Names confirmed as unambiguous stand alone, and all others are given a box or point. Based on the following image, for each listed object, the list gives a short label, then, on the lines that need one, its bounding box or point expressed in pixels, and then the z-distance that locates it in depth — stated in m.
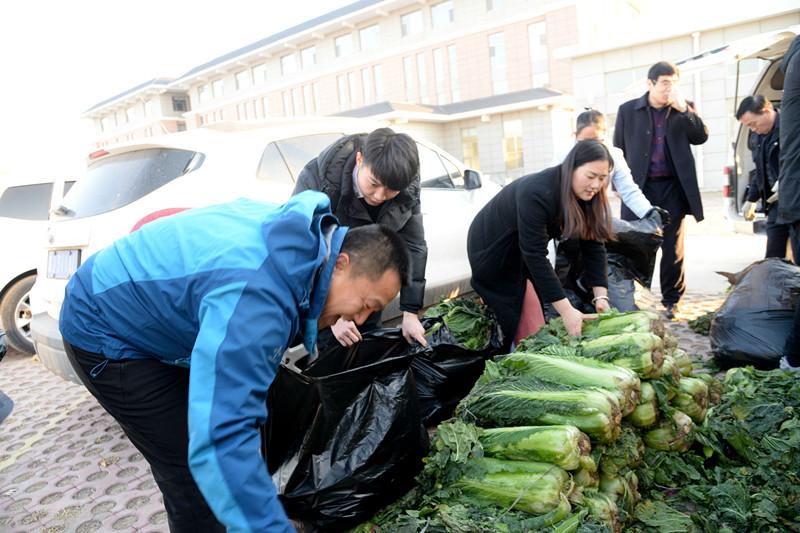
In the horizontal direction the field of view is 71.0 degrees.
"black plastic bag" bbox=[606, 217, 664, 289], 4.44
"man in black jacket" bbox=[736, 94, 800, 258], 5.00
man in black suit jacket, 5.06
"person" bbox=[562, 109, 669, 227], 4.49
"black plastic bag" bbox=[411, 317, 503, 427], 3.12
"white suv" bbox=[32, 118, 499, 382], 3.61
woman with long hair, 2.96
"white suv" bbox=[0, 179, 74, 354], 5.97
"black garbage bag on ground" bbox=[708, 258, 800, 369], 3.54
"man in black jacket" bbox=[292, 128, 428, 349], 2.78
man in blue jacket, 1.27
